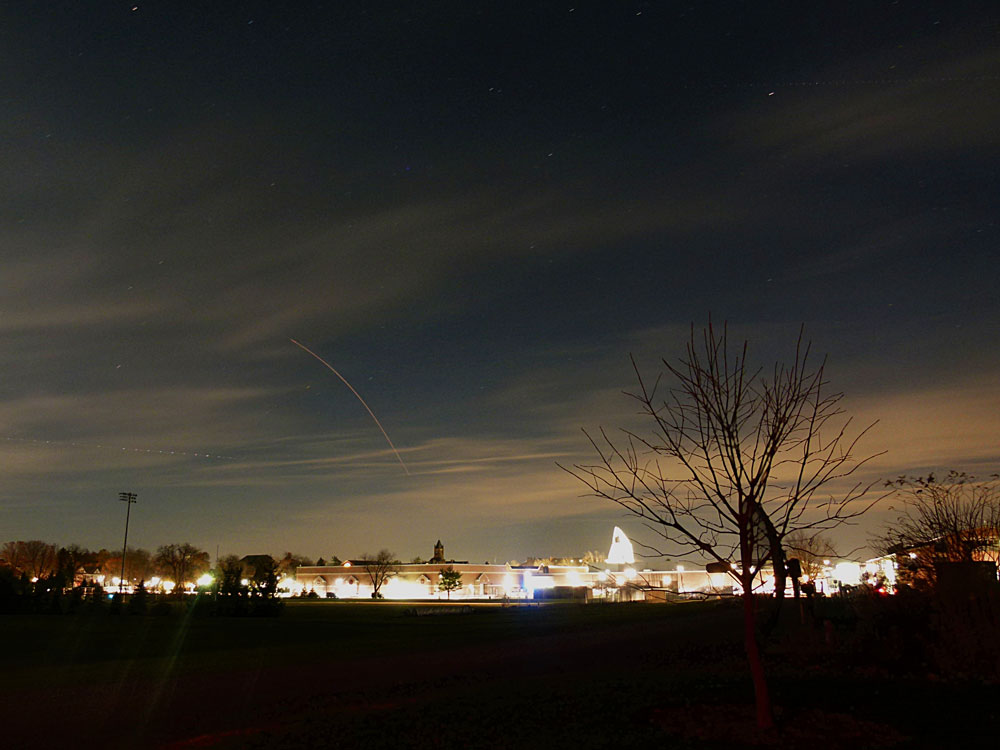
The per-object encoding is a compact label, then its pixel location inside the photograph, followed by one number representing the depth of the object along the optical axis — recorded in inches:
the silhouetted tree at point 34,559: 6702.8
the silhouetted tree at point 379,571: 6387.8
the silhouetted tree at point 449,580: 6023.6
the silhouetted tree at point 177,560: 6467.0
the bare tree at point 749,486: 411.8
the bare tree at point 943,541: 770.8
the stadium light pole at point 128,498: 4776.1
